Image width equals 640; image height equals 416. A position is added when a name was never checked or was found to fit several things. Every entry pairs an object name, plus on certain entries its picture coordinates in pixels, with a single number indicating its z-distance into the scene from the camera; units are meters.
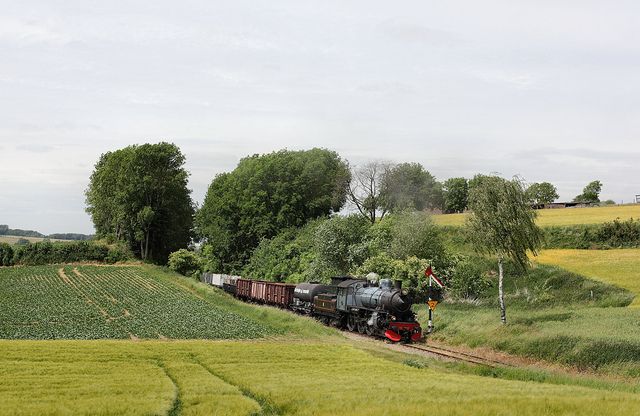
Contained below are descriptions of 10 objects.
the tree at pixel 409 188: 94.50
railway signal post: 42.18
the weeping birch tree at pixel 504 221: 38.81
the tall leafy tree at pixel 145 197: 102.94
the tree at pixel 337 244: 71.38
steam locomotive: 40.97
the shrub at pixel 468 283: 52.25
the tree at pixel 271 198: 96.38
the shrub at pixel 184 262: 104.31
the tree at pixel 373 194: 94.56
